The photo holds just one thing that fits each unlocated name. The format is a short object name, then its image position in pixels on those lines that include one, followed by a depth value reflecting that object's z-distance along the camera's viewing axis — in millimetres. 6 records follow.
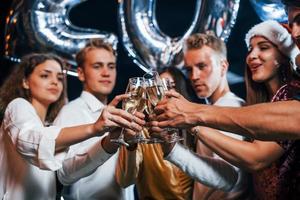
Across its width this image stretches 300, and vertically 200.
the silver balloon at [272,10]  2053
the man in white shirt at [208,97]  1567
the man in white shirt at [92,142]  1619
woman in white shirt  1524
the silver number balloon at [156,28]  2250
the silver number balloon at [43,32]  2520
